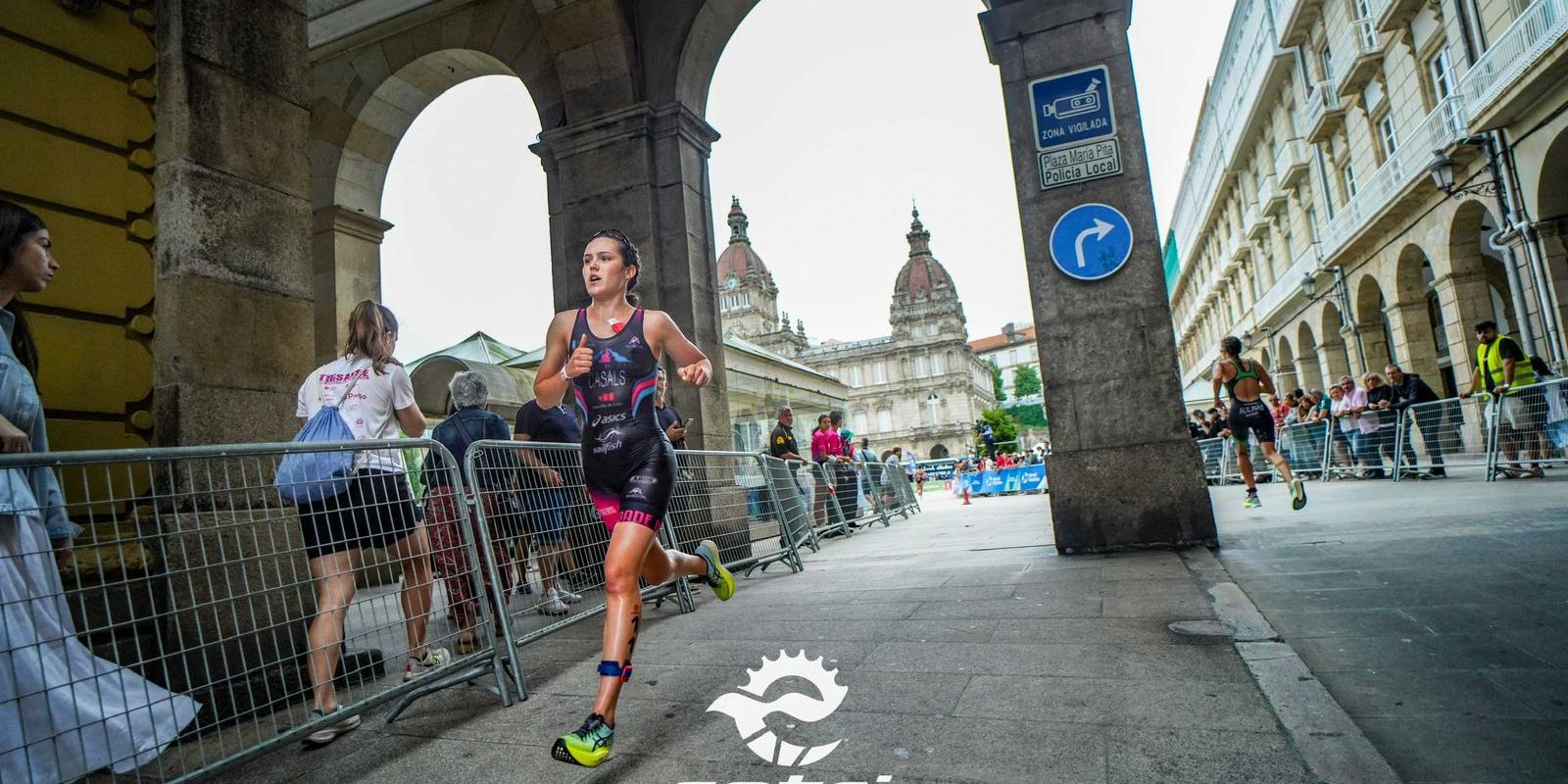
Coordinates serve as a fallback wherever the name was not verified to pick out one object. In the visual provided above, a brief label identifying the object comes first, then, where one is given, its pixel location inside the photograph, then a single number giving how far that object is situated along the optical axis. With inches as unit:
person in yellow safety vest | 377.7
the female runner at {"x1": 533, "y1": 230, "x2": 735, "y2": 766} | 113.7
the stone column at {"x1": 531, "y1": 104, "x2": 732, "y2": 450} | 344.5
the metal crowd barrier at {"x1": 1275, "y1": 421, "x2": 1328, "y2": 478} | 560.5
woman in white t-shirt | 124.0
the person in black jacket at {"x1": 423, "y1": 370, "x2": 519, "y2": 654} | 142.2
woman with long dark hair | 89.5
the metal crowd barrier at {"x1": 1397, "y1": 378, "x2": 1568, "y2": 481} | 363.9
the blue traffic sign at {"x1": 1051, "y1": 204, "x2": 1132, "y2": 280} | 242.8
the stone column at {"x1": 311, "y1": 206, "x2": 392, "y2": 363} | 412.5
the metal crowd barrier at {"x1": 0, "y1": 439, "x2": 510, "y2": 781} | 92.7
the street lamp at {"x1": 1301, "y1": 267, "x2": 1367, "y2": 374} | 927.7
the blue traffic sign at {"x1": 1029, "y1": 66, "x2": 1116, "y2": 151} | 248.4
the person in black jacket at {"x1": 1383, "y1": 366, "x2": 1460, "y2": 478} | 448.5
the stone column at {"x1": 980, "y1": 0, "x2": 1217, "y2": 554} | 234.4
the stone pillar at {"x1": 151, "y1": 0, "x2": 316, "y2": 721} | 141.9
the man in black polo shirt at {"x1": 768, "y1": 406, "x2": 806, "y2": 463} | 429.4
